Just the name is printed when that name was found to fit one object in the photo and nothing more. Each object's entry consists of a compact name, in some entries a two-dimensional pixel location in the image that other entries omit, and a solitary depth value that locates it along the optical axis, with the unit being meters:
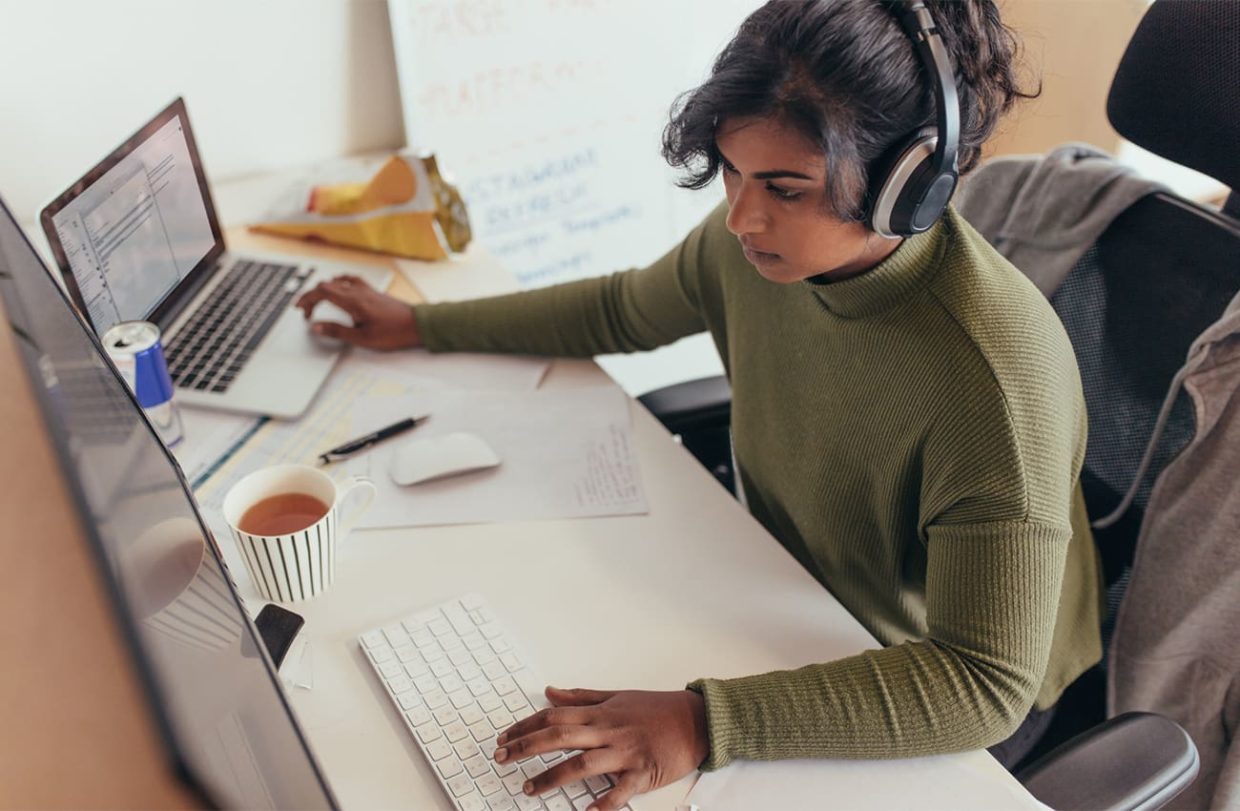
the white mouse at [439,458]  0.99
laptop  0.94
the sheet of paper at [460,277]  1.30
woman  0.74
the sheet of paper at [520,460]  0.97
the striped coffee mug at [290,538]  0.82
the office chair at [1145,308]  0.80
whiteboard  1.51
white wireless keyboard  0.72
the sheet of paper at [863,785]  0.72
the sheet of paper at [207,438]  1.01
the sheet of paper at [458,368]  1.15
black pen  1.02
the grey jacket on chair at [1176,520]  0.89
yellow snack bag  1.32
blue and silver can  0.94
